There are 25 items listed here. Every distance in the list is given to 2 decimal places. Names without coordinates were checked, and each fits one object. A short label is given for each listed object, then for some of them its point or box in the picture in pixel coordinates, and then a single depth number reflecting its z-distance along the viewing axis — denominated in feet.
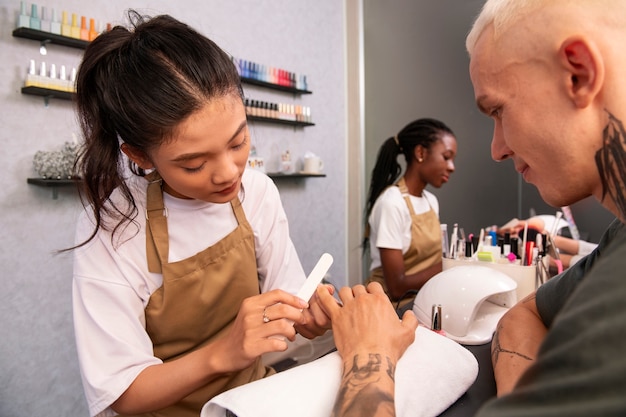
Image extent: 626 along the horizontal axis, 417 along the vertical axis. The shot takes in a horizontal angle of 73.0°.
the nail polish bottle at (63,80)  5.69
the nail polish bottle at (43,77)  5.52
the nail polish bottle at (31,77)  5.44
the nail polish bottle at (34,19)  5.40
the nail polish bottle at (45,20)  5.50
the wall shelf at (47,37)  5.40
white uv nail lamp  3.06
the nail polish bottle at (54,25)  5.58
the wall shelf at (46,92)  5.51
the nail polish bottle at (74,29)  5.78
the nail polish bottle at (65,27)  5.70
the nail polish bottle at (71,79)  5.74
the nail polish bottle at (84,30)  5.88
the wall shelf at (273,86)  8.14
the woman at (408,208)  6.14
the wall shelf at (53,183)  5.56
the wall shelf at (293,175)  8.55
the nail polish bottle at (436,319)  2.94
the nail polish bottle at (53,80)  5.62
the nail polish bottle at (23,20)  5.33
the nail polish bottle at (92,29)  5.99
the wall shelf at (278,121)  8.29
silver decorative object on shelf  5.55
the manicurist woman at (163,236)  2.45
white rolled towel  1.83
